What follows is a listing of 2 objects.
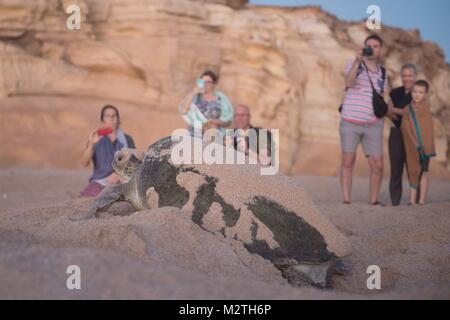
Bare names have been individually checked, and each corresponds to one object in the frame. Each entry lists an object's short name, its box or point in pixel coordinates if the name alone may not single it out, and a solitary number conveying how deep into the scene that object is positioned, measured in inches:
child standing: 257.4
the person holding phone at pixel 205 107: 253.9
